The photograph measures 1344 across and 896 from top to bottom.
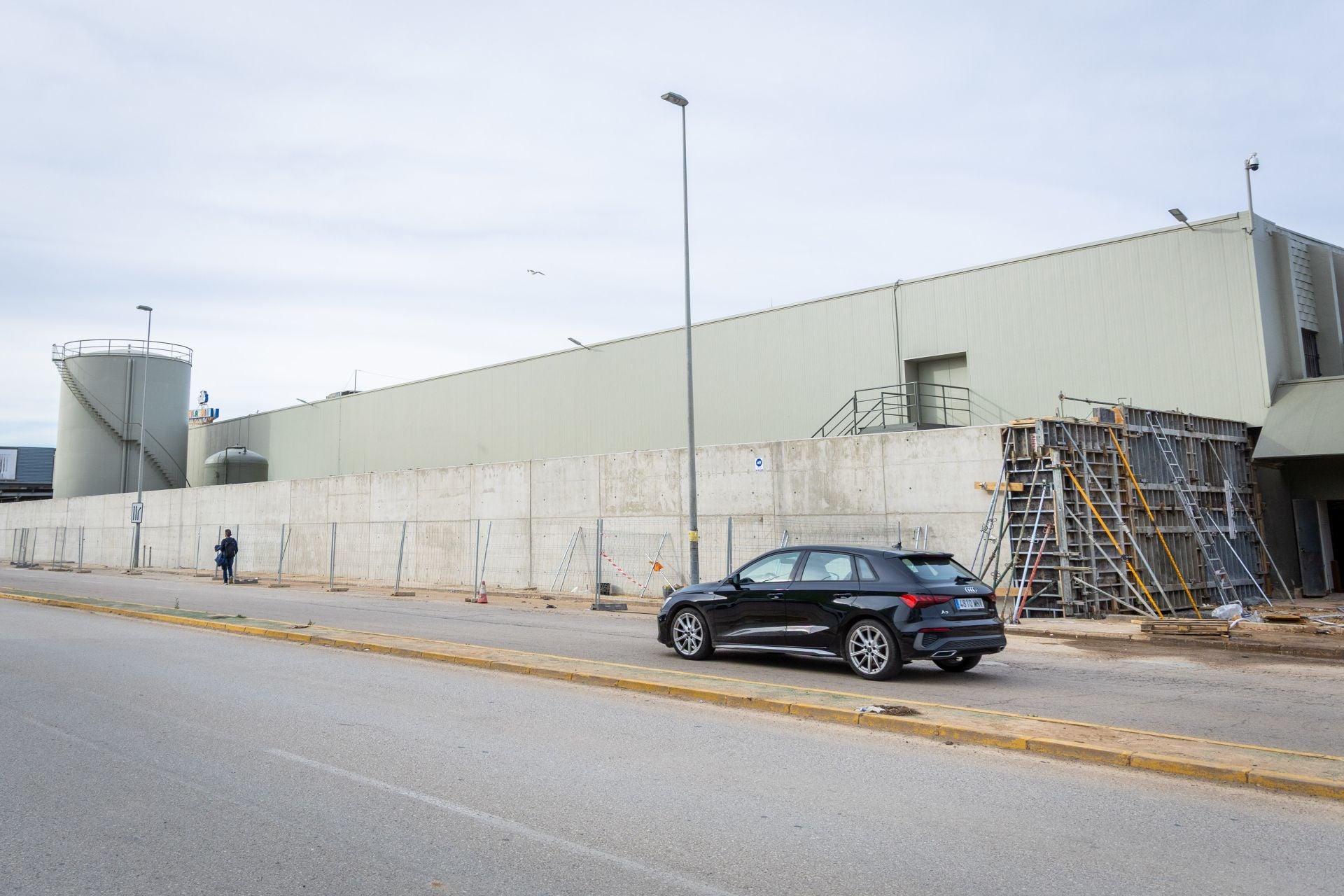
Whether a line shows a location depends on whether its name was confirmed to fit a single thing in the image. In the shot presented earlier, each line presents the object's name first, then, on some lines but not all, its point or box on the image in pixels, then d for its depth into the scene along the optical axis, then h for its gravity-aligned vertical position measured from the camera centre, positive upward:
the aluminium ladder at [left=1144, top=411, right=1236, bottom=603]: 19.95 +0.90
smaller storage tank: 52.16 +5.73
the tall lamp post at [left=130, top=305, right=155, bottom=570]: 39.91 +3.22
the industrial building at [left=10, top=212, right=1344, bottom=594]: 22.16 +5.51
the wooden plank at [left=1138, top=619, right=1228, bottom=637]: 14.20 -0.97
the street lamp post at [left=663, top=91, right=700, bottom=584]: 20.53 +3.30
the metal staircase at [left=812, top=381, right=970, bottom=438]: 27.30 +4.57
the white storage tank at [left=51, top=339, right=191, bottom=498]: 53.62 +8.66
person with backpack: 32.12 +0.68
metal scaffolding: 17.88 +0.80
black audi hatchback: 10.16 -0.49
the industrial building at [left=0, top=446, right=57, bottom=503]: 71.69 +7.67
